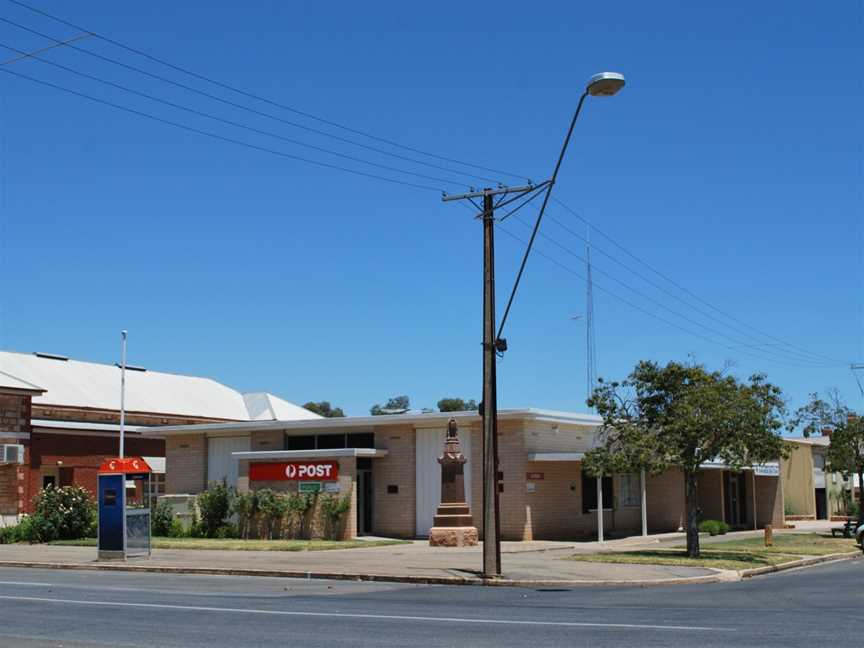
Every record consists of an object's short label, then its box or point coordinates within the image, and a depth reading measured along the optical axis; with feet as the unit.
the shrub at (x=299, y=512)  114.83
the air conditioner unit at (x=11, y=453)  132.57
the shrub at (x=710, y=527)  127.13
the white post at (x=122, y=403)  147.33
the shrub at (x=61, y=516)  114.52
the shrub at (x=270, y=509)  115.34
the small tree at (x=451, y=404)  389.60
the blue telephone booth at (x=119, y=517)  87.76
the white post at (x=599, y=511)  106.11
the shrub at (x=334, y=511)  112.78
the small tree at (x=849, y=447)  125.18
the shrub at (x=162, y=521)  119.55
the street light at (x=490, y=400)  70.95
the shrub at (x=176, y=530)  119.14
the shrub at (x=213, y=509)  118.93
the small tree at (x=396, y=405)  393.00
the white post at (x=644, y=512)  115.03
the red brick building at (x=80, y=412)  136.05
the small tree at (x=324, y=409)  422.82
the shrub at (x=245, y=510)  116.67
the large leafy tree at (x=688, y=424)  84.74
